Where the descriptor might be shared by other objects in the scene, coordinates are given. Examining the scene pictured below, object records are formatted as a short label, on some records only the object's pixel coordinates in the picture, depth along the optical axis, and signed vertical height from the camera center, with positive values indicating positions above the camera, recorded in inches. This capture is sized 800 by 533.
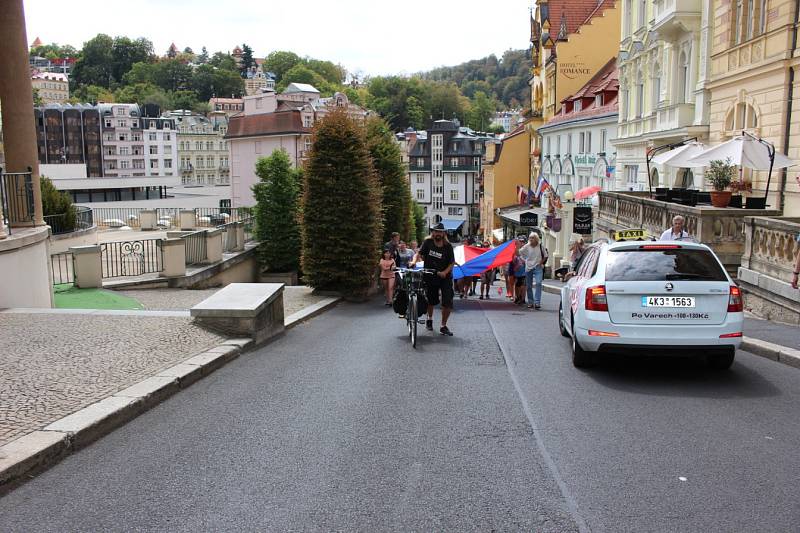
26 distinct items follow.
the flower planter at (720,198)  660.7 -34.4
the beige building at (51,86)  7514.8 +766.1
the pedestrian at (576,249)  721.0 -85.0
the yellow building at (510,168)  2615.7 -28.7
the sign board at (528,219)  1786.4 -137.8
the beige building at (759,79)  705.6 +80.1
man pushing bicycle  465.4 -63.7
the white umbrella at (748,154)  658.2 +3.3
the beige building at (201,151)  5285.4 +76.8
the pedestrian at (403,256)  708.7 -89.2
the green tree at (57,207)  1110.4 -63.2
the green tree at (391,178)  1161.4 -26.4
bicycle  445.4 -77.0
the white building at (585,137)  1572.3 +51.6
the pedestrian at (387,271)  712.5 -102.4
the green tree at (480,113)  6594.5 +415.8
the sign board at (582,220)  1244.5 -99.3
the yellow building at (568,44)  2007.9 +308.9
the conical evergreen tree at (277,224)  1176.8 -95.0
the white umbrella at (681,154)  787.4 +4.4
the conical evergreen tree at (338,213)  761.0 -51.5
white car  321.4 -62.0
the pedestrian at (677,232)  496.4 -48.6
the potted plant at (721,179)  662.5 -18.8
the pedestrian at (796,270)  444.5 -65.4
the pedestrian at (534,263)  702.5 -94.8
